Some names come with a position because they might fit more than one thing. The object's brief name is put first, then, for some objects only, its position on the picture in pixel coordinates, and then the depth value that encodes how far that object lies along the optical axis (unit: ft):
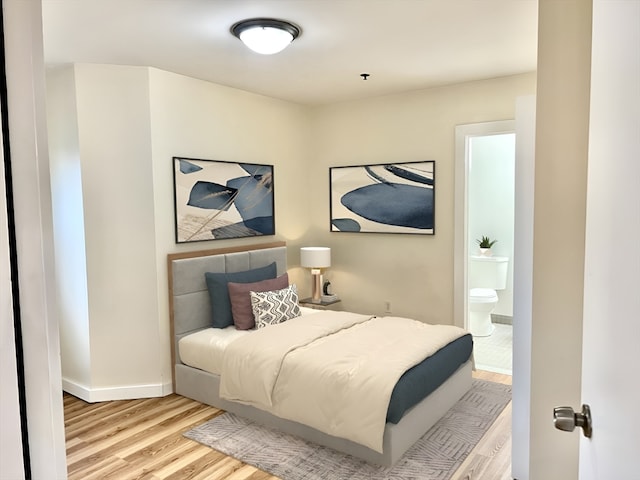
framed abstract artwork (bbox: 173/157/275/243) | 12.49
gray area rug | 8.47
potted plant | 18.60
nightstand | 15.61
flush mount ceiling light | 8.71
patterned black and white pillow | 12.09
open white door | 2.07
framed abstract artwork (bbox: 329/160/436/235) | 14.61
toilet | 16.87
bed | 8.68
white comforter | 8.45
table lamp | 15.65
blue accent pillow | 12.44
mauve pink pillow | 12.17
